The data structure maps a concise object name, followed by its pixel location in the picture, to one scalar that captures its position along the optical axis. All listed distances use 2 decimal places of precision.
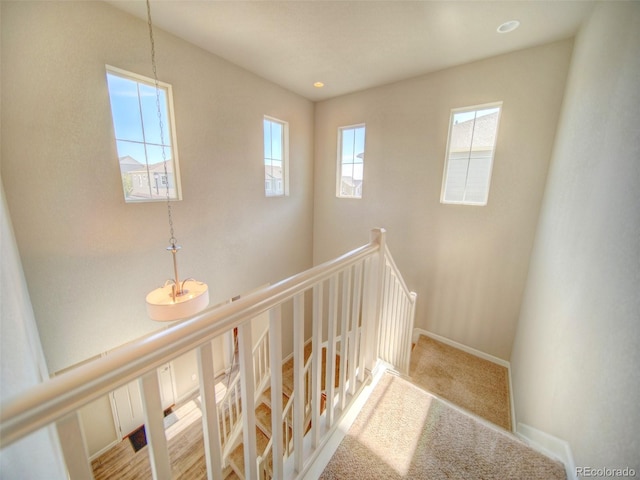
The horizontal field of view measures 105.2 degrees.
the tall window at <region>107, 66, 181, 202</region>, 2.46
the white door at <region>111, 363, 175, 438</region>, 3.40
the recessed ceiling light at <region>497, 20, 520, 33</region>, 2.28
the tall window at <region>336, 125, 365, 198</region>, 4.18
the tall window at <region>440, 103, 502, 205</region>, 3.07
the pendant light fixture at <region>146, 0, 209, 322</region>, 1.71
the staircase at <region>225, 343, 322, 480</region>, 2.62
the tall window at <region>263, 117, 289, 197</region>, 3.95
